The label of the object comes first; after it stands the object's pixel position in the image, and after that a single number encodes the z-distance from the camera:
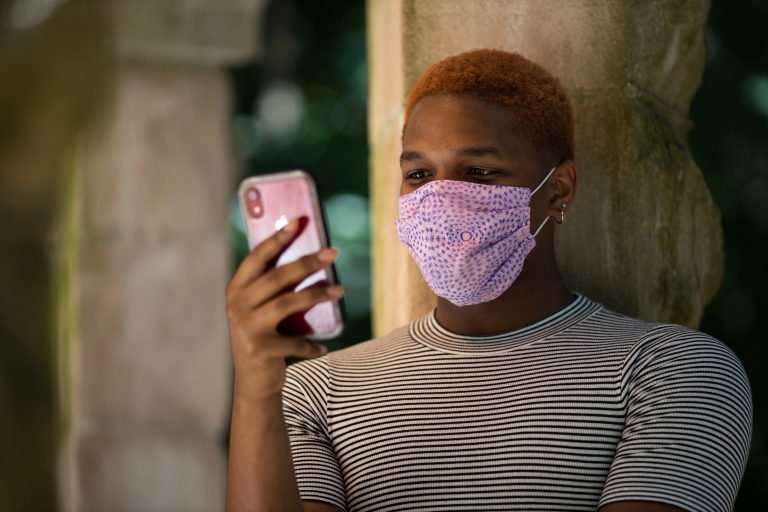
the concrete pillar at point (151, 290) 4.54
